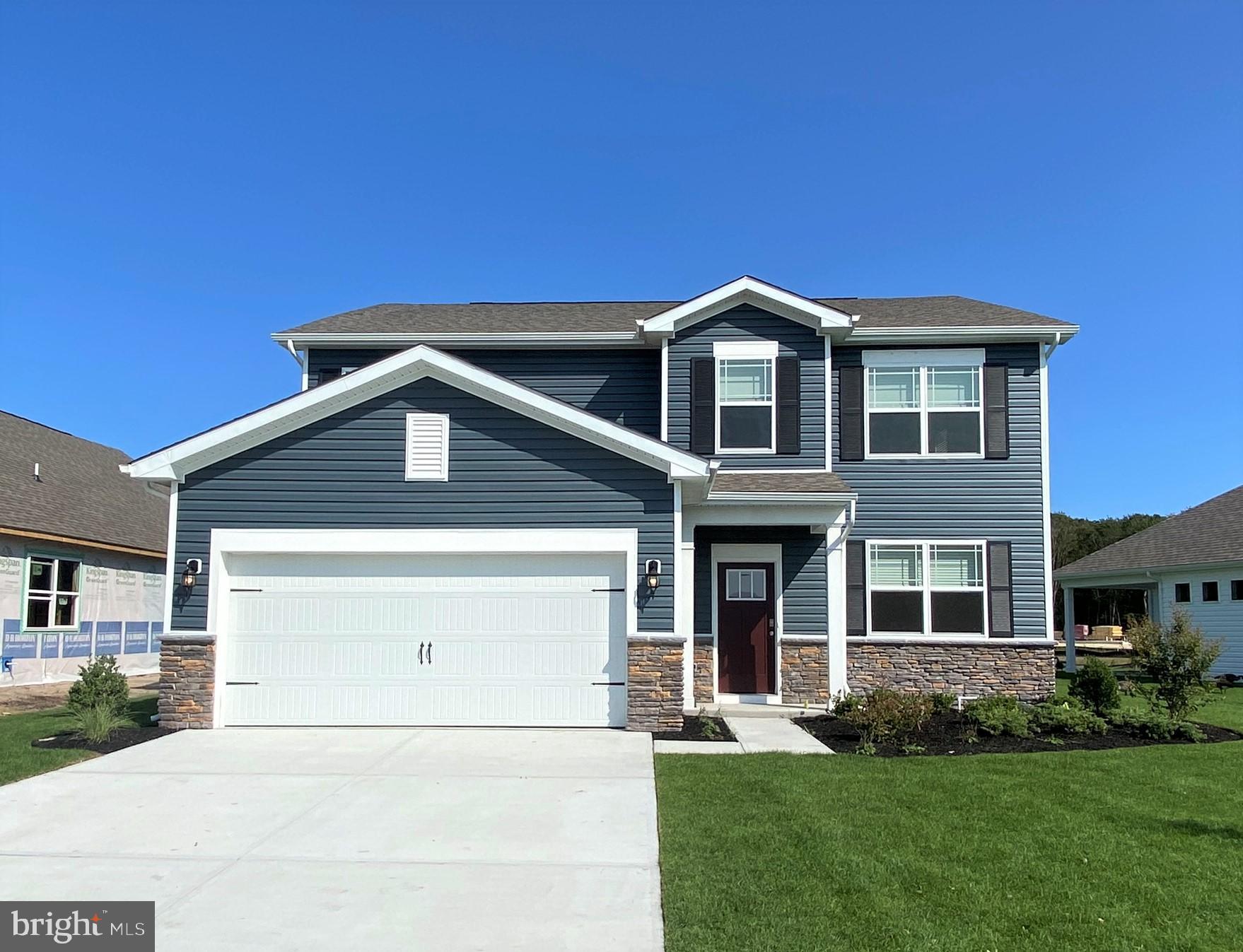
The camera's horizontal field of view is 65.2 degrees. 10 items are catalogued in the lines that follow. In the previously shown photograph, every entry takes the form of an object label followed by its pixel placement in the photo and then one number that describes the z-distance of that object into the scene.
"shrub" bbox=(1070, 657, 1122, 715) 12.32
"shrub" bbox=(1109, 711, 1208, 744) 11.20
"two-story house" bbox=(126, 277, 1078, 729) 11.30
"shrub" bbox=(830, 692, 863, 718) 11.34
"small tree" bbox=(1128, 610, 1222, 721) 12.05
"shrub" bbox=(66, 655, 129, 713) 11.24
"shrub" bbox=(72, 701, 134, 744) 10.41
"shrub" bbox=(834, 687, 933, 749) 10.53
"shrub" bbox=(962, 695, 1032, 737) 11.03
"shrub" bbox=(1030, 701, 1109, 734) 11.26
